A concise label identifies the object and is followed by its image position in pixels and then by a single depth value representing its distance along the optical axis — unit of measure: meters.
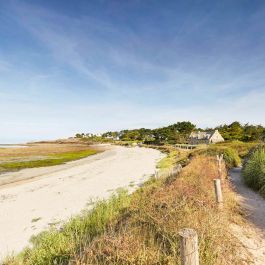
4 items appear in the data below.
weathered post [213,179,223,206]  6.95
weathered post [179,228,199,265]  2.71
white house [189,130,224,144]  57.95
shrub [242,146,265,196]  9.92
